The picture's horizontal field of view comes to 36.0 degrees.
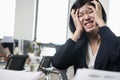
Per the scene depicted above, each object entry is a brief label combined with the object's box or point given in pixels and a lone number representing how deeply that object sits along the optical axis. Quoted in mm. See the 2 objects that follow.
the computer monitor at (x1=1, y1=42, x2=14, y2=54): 3424
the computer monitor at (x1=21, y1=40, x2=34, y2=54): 3878
